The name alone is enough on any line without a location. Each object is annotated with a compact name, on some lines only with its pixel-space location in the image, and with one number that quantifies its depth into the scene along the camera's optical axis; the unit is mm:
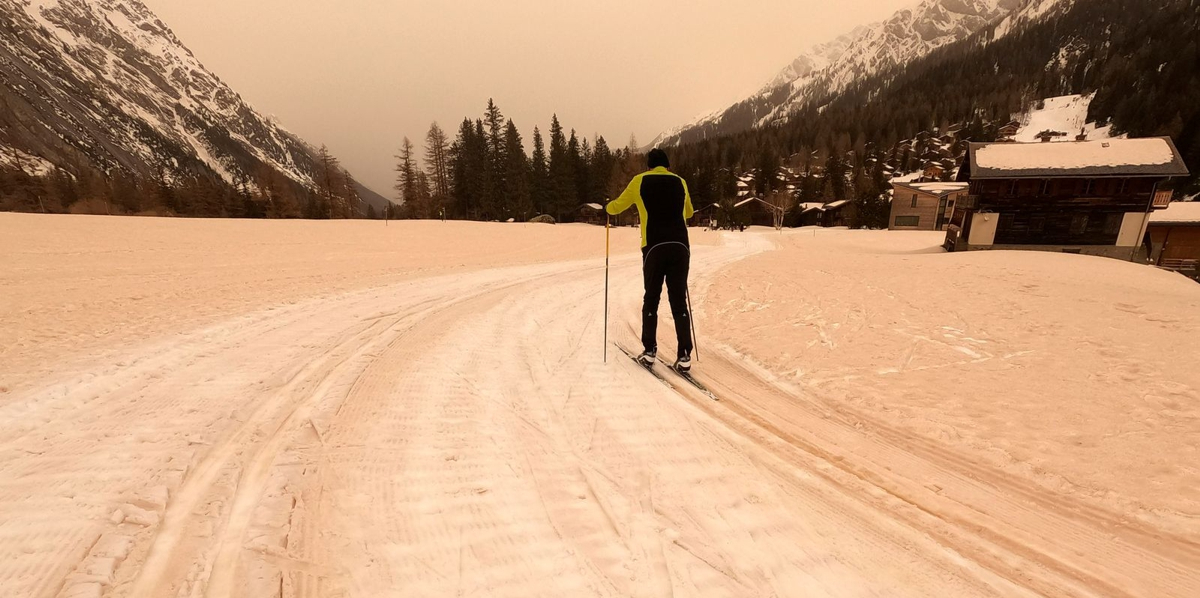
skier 4434
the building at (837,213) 65250
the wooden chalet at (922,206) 52031
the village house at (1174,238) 27109
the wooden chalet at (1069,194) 23281
